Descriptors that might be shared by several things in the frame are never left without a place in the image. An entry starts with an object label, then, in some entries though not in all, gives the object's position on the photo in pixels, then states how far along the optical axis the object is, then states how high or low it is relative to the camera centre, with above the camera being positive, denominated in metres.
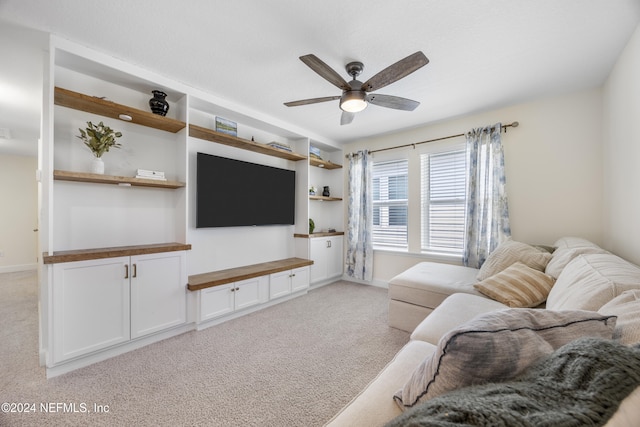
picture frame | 2.97 +1.06
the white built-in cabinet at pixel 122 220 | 1.92 -0.06
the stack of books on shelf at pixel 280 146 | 3.51 +0.99
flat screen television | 2.91 +0.27
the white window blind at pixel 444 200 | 3.52 +0.21
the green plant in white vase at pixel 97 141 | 2.15 +0.63
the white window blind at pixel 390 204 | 4.05 +0.18
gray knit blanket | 0.48 -0.38
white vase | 2.16 +0.41
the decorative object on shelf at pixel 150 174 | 2.38 +0.38
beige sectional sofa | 0.69 -0.40
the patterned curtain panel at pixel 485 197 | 3.06 +0.22
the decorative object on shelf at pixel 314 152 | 4.13 +1.04
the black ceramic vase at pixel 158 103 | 2.45 +1.08
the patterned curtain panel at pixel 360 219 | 4.23 -0.08
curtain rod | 3.06 +1.10
